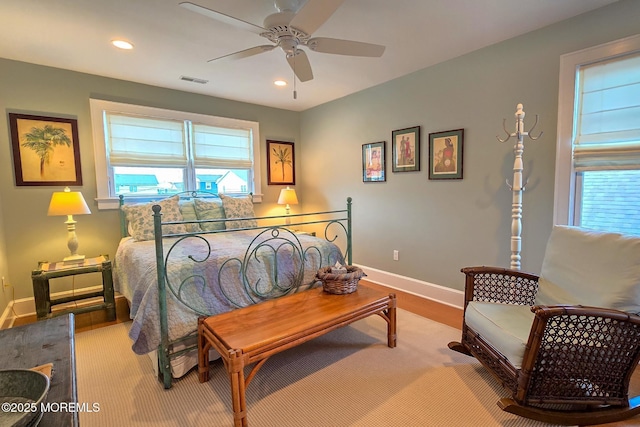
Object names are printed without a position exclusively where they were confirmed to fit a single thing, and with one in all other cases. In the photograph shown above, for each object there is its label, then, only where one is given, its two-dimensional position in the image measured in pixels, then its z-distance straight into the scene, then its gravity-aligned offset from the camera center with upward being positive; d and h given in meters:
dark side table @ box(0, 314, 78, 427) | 0.74 -0.53
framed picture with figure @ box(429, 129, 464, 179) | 3.03 +0.33
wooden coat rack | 2.39 -0.05
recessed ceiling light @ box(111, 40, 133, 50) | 2.53 +1.25
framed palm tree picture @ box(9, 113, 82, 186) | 2.92 +0.43
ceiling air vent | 3.40 +1.26
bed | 1.84 -0.61
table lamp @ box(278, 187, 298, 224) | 4.43 -0.12
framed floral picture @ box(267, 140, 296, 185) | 4.70 +0.40
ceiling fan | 1.67 +0.98
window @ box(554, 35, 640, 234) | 2.12 +0.33
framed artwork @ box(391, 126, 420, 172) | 3.39 +0.44
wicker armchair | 1.47 -0.81
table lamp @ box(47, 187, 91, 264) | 2.77 -0.15
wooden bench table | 1.56 -0.82
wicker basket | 2.33 -0.72
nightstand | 2.65 -0.82
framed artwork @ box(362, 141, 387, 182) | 3.76 +0.32
